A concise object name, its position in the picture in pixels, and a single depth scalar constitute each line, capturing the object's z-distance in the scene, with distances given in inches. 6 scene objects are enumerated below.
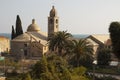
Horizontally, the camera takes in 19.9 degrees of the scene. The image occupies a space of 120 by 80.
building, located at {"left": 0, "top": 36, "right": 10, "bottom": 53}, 3083.7
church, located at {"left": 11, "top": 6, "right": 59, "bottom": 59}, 2677.2
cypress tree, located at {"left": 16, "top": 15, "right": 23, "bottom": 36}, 3118.4
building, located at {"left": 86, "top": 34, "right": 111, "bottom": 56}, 2818.4
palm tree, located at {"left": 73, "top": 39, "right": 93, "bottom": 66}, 1734.7
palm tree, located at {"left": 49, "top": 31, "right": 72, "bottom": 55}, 2012.8
